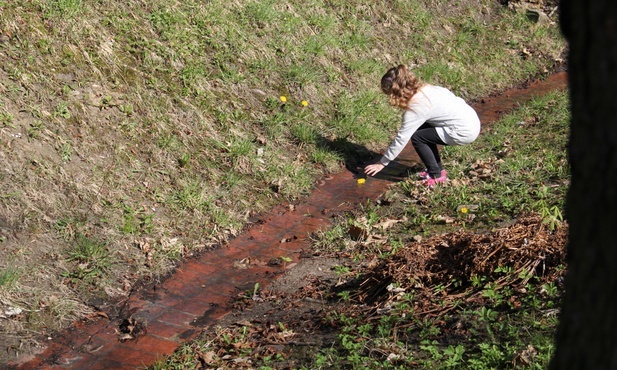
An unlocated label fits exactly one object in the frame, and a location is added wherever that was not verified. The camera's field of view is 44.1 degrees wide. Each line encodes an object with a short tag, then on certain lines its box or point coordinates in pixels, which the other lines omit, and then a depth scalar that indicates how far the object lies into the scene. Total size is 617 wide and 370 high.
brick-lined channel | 4.76
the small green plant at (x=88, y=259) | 5.49
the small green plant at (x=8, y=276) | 5.10
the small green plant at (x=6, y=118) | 6.17
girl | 7.30
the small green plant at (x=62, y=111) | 6.54
